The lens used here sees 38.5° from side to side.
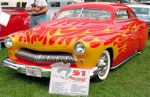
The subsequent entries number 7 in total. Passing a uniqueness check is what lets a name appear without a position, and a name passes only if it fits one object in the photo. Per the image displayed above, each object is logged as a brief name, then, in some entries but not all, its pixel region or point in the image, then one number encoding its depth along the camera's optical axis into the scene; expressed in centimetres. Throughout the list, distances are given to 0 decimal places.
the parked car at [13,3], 985
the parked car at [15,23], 632
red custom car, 331
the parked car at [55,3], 1441
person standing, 541
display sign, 310
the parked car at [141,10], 1016
